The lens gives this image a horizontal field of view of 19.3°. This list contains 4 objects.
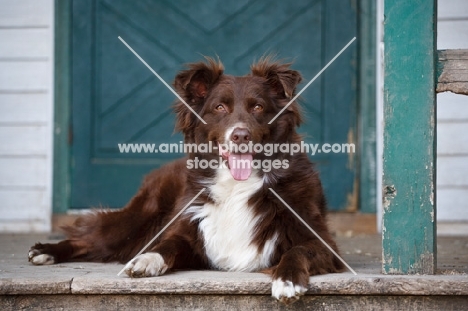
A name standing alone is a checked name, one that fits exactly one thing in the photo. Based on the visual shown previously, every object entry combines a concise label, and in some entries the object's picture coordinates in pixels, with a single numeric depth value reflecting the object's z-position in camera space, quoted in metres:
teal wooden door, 11.50
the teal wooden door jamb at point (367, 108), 11.29
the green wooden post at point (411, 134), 6.31
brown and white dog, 7.01
